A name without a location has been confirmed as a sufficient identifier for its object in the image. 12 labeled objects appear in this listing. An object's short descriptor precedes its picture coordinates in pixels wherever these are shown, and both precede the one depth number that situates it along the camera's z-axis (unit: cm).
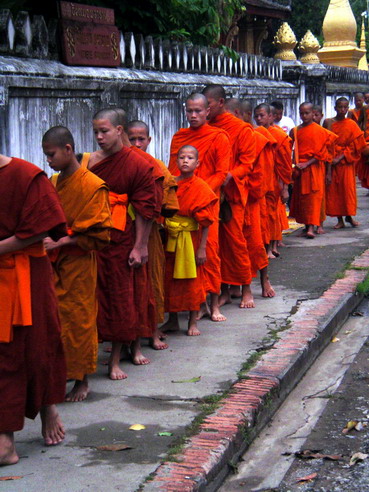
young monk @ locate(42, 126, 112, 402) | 879
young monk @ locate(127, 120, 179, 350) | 1117
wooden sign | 1296
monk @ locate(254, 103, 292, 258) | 1697
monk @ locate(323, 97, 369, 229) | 2227
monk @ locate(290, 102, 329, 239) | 2058
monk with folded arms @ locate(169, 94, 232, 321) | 1263
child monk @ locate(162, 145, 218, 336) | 1189
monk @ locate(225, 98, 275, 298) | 1401
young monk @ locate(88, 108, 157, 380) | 995
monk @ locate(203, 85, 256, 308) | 1339
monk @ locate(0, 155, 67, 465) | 746
